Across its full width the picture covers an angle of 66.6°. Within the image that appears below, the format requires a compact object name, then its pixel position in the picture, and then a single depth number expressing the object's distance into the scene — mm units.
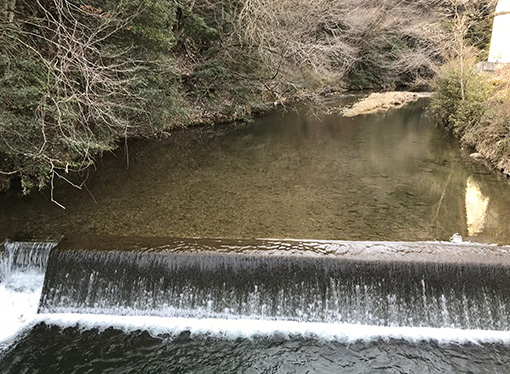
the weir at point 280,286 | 4547
